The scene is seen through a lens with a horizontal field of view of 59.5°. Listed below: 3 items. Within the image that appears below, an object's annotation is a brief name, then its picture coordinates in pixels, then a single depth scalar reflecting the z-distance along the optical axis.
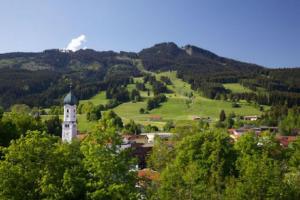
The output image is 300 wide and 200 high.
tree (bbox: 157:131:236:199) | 23.11
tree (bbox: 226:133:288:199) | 22.42
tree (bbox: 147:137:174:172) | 40.80
